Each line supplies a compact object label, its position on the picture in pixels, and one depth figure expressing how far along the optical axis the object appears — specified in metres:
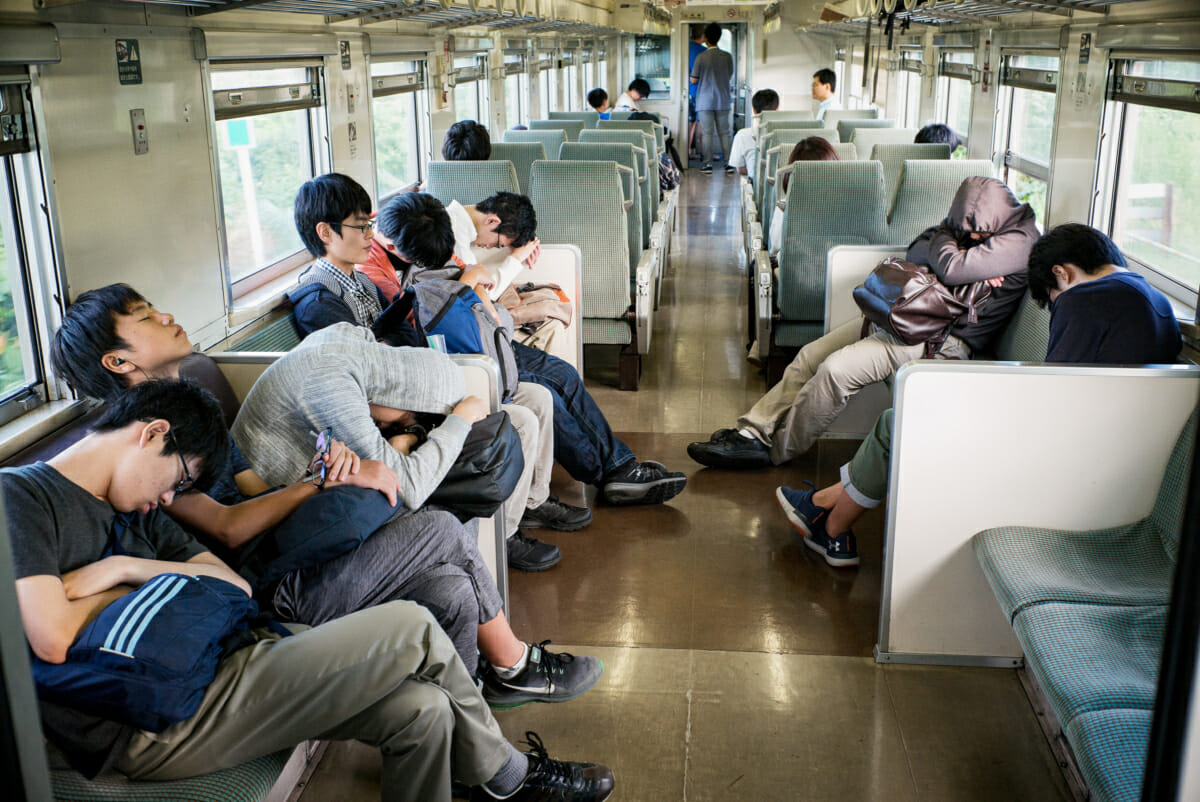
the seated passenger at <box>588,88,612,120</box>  10.71
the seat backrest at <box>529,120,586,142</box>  8.34
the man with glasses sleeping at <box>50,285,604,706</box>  2.15
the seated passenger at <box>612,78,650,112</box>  12.67
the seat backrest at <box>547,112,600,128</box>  9.30
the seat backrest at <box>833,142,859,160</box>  6.36
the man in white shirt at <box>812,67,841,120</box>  9.81
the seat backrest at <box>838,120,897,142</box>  7.77
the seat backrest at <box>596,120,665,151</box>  8.57
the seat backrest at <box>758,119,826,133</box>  7.73
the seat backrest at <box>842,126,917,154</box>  7.22
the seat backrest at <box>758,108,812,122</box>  8.97
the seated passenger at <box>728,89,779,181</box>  9.51
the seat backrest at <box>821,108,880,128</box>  8.73
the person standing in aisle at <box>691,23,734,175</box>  13.76
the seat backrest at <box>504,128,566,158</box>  7.07
